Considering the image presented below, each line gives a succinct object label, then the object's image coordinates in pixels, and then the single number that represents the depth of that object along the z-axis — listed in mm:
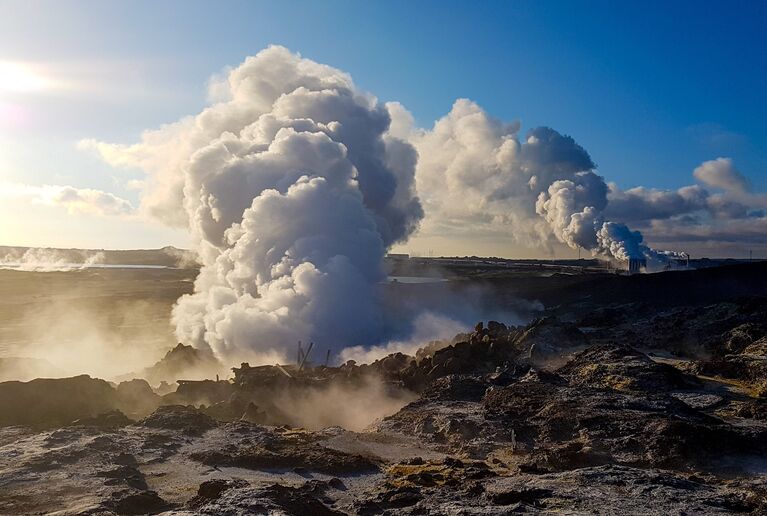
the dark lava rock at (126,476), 16094
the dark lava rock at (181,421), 21688
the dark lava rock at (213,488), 14375
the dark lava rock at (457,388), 25883
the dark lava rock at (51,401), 23047
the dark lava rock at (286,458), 17891
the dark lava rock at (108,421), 21672
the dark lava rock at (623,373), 24781
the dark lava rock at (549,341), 32156
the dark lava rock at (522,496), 13648
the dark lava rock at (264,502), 13344
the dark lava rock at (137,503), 14266
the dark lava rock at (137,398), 26609
